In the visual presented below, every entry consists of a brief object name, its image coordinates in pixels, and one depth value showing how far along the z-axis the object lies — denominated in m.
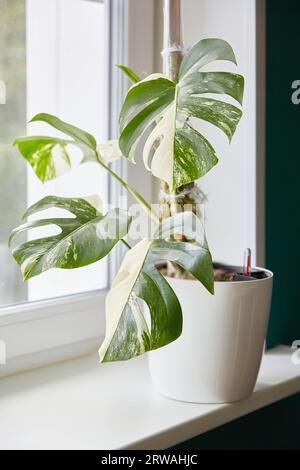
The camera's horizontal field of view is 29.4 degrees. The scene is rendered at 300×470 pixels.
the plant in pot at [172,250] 0.72
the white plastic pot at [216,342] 0.90
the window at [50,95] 1.08
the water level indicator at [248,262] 1.00
